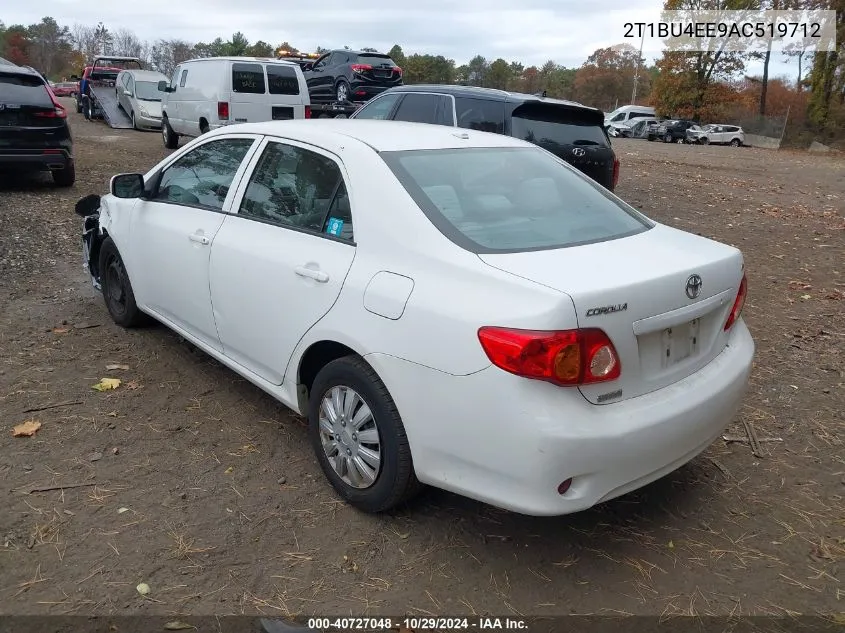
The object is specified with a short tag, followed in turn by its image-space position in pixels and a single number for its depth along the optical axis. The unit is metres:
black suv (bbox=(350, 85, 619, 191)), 7.33
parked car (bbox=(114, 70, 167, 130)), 18.30
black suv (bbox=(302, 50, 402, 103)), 18.61
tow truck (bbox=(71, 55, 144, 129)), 20.27
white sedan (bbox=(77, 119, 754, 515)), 2.45
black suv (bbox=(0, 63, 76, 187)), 8.83
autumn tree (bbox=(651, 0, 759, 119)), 46.69
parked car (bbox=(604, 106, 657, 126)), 41.38
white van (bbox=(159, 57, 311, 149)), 13.81
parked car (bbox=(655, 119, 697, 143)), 37.28
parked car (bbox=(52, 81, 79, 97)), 41.88
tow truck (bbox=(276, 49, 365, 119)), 16.86
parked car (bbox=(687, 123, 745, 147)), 37.59
